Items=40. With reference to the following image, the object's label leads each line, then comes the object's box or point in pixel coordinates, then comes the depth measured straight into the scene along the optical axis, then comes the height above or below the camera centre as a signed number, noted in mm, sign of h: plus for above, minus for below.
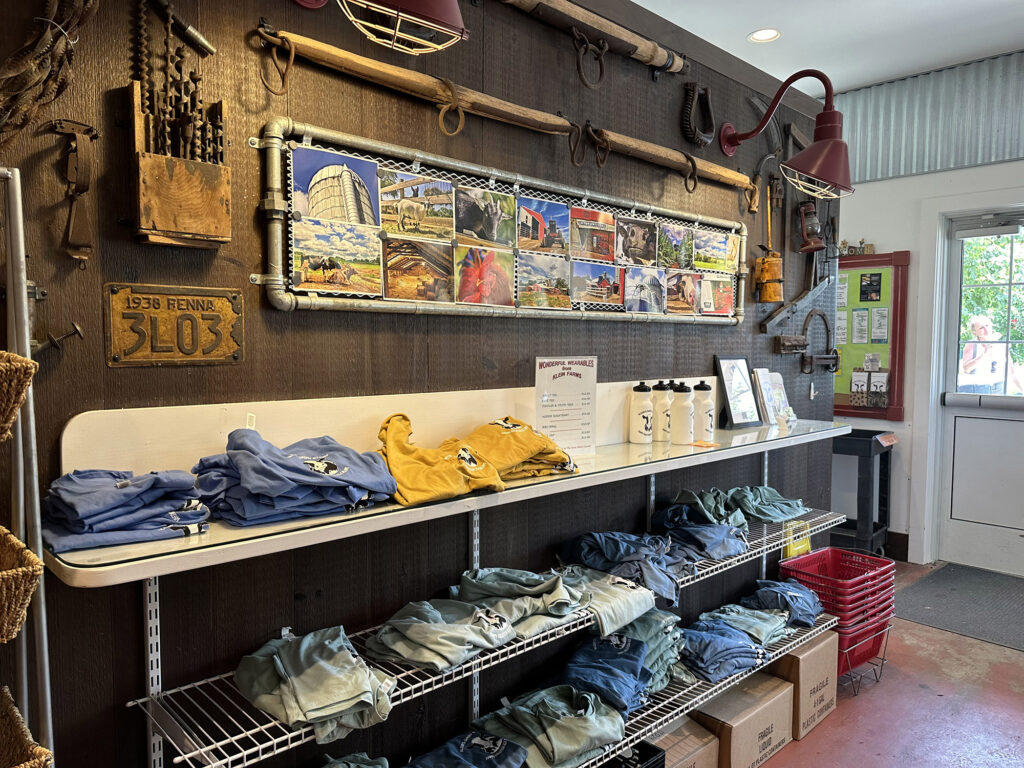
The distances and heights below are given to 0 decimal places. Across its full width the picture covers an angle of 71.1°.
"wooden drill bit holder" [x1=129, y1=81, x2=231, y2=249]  1470 +294
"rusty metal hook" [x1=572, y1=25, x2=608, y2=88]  2373 +968
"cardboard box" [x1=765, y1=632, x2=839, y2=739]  2764 -1343
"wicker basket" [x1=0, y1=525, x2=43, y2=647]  953 -341
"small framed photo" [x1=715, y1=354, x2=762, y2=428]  3043 -244
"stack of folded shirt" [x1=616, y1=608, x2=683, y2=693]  2340 -1016
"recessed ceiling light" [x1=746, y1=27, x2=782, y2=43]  3875 +1656
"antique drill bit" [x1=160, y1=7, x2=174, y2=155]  1521 +490
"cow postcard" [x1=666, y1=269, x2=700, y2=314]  2801 +180
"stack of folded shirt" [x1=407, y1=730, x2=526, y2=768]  1855 -1102
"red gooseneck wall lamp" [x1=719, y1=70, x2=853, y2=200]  2577 +662
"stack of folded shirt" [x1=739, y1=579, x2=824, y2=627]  2902 -1086
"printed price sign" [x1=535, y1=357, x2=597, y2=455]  2219 -203
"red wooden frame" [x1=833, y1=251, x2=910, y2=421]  4785 +76
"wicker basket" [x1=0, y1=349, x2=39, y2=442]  956 -63
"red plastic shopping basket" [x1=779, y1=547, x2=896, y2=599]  3090 -1071
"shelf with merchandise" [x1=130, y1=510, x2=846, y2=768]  1396 -803
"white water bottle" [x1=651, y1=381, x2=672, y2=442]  2656 -285
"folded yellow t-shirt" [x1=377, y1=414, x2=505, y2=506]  1673 -323
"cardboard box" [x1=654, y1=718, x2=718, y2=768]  2312 -1352
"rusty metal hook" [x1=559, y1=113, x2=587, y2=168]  2416 +650
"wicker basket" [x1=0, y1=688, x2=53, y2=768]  1006 -607
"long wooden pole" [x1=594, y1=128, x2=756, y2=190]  2479 +672
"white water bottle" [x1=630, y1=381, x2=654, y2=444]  2605 -277
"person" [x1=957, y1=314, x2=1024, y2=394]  4598 -164
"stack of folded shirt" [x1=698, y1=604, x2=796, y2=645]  2703 -1105
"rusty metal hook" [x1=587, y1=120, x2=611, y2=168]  2455 +657
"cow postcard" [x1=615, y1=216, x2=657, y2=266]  2592 +353
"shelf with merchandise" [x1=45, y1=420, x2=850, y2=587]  1202 -387
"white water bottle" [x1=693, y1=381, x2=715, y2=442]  2701 -287
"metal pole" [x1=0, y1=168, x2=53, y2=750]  1139 -180
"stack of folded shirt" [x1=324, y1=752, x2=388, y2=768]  1746 -1049
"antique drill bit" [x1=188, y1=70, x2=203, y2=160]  1546 +473
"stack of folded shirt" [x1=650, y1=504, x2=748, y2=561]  2502 -708
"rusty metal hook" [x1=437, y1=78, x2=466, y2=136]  1977 +640
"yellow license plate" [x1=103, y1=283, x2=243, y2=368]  1521 +26
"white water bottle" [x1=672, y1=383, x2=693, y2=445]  2613 -288
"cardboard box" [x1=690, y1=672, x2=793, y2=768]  2459 -1352
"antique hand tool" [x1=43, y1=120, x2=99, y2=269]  1422 +323
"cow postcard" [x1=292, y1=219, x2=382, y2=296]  1767 +202
